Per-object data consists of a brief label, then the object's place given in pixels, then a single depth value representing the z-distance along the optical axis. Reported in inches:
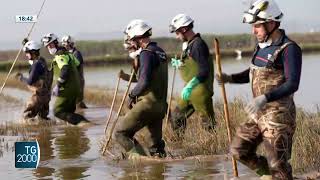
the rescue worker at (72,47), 1107.5
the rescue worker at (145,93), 547.9
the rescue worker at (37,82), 899.2
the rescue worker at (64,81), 857.9
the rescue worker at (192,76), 614.6
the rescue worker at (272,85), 391.5
